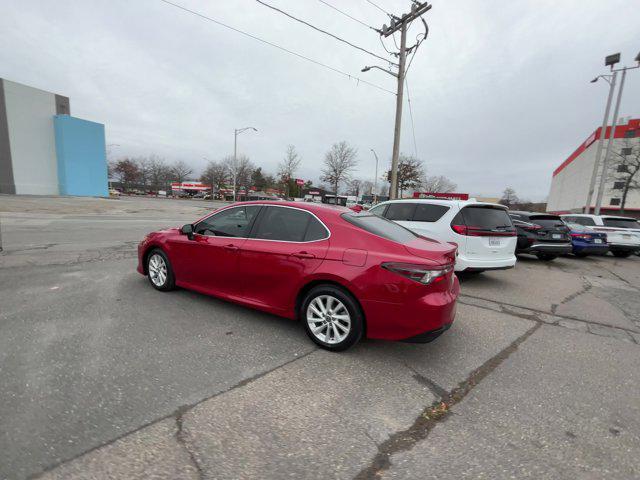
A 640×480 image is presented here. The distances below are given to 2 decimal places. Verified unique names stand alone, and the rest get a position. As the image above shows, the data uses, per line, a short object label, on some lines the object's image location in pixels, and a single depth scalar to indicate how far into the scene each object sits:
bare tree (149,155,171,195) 87.88
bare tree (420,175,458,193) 79.68
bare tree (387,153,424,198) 45.62
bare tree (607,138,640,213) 31.51
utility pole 12.14
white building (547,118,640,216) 47.66
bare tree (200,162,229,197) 75.88
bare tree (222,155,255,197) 67.19
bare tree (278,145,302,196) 56.56
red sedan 2.90
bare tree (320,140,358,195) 47.25
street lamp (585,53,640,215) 17.55
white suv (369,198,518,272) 5.67
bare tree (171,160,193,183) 92.88
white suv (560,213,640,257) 10.76
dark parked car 8.70
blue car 10.20
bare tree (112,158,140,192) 75.88
